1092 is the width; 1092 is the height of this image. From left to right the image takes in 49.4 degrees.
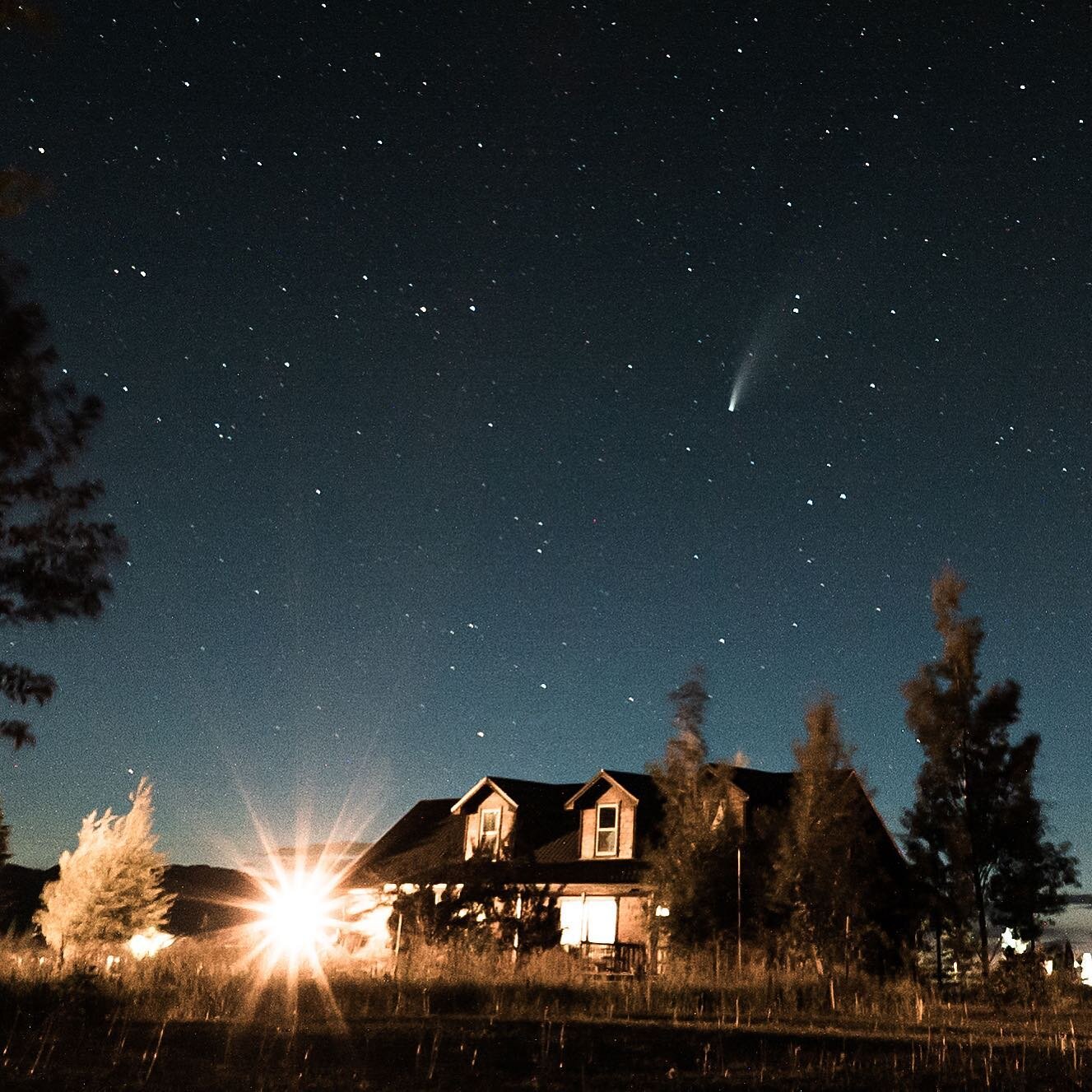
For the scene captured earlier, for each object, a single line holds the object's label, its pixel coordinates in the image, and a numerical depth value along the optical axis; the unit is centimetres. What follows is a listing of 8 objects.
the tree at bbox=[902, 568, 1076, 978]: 2278
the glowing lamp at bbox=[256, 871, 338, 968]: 3338
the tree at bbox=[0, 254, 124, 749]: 903
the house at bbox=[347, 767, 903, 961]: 3033
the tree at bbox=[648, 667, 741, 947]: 2494
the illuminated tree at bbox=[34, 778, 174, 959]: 2856
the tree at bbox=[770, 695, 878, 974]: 2245
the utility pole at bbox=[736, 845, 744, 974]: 2411
